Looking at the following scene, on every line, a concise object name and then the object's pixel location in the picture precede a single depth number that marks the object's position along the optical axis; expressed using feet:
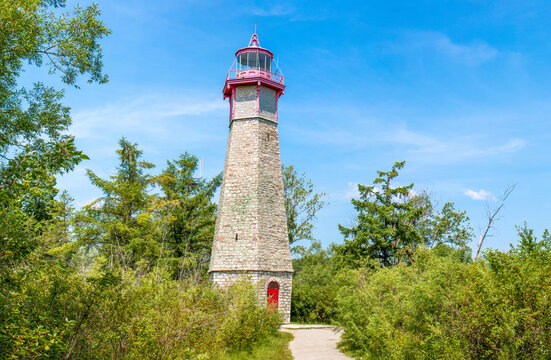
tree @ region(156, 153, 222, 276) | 80.53
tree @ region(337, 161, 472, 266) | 77.20
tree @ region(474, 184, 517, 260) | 70.08
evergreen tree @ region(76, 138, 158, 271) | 67.51
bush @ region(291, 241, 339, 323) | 81.87
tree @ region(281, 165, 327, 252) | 98.89
